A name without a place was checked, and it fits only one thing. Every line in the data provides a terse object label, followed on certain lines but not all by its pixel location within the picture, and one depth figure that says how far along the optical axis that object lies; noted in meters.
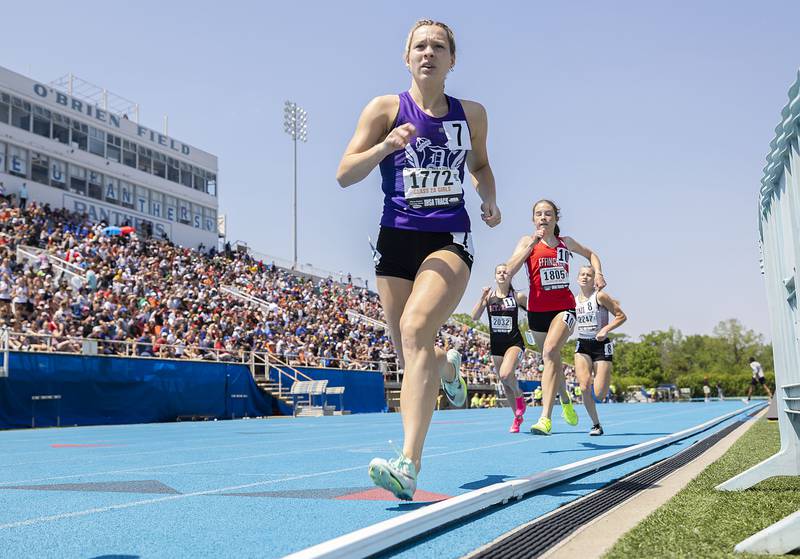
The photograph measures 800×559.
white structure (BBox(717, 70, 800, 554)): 3.06
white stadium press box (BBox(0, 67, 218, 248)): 34.50
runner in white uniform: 9.52
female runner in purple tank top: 3.92
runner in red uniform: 8.32
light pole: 57.19
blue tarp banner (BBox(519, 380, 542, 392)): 40.26
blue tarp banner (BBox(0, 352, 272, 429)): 16.91
